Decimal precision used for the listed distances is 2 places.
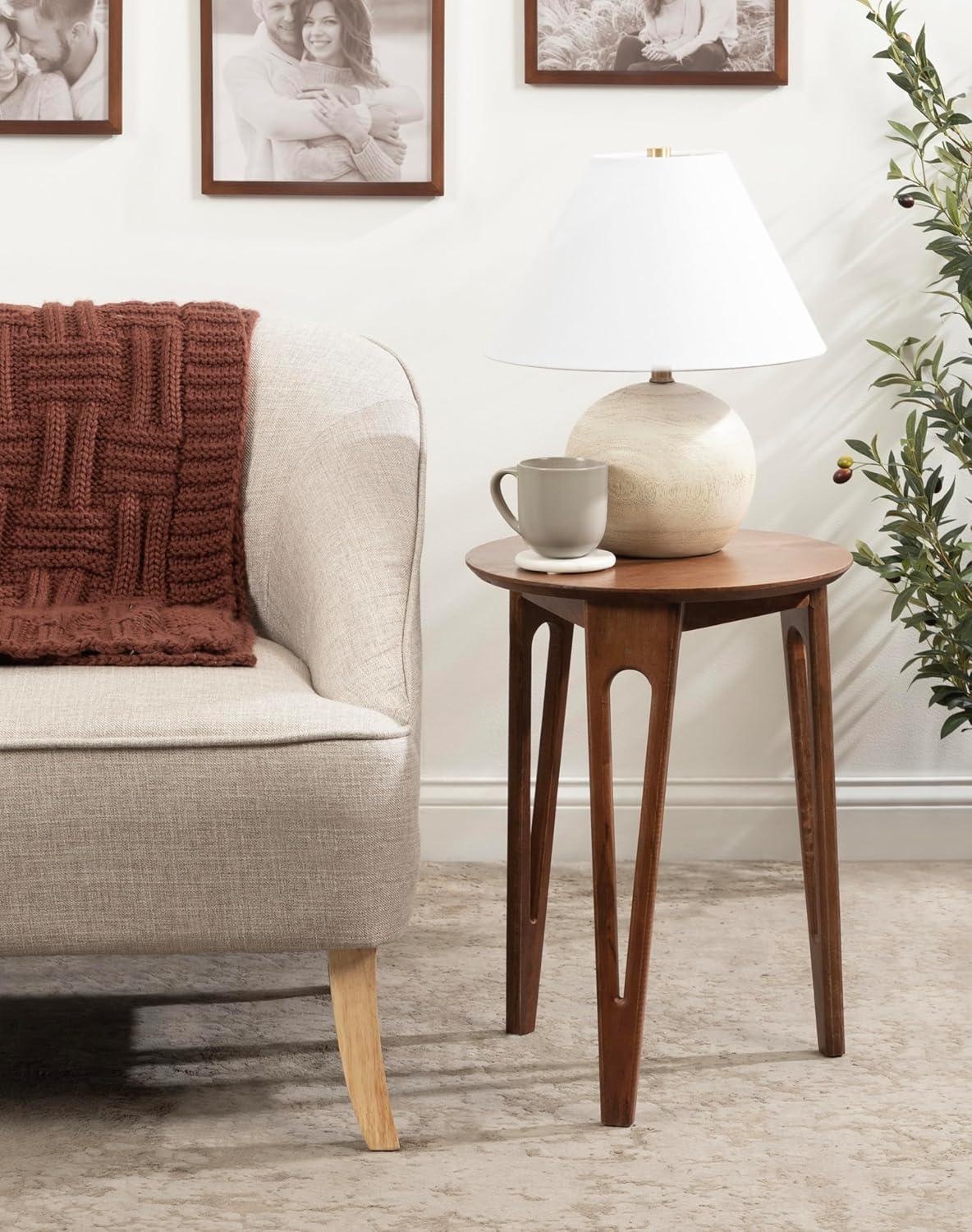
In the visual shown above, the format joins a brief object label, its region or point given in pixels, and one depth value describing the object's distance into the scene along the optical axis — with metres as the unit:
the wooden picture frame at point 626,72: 4.30
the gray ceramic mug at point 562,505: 3.61
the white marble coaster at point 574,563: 3.65
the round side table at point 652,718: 3.61
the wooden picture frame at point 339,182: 4.29
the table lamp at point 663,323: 3.61
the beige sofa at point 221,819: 3.54
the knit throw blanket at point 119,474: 3.95
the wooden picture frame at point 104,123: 4.28
